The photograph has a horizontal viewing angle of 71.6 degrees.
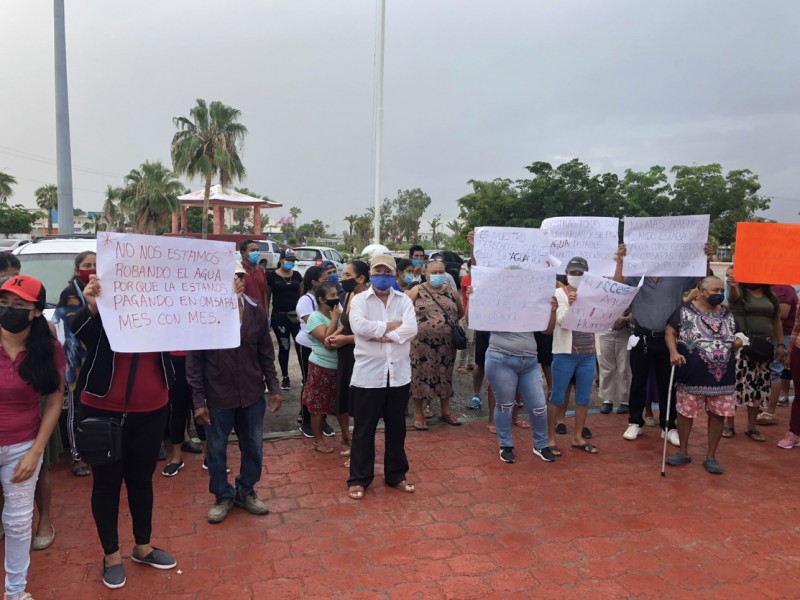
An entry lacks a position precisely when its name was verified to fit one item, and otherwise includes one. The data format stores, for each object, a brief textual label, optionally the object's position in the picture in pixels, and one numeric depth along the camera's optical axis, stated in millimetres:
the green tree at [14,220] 43062
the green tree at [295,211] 98875
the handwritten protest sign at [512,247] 5250
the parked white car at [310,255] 20378
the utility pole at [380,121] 18266
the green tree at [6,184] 44094
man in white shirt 4434
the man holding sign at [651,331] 5637
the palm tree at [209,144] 31125
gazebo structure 31359
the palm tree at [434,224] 73250
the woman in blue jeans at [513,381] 5113
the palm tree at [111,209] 47344
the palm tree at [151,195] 34906
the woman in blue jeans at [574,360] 5340
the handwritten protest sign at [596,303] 5105
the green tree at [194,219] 54812
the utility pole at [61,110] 10656
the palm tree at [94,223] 58200
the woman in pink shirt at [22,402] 2822
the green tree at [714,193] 29266
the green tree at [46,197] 68000
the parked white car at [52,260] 6121
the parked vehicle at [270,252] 22188
